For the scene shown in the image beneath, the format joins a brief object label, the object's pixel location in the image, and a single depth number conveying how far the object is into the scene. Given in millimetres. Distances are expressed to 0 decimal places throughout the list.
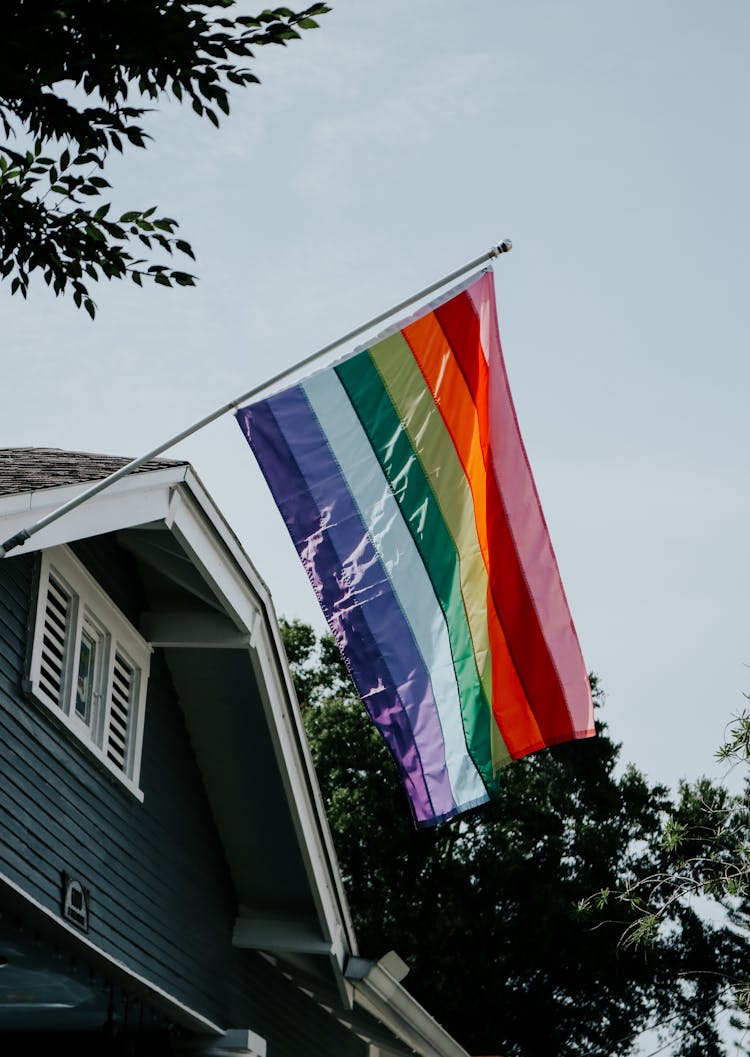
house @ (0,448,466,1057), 7555
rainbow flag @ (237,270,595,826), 7723
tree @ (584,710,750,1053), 9531
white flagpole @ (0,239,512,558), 6273
